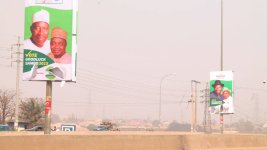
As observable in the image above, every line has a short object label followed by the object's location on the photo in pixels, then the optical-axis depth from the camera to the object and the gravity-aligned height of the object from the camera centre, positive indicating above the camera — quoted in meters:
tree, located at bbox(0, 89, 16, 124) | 100.70 -2.74
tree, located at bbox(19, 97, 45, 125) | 91.06 -3.38
